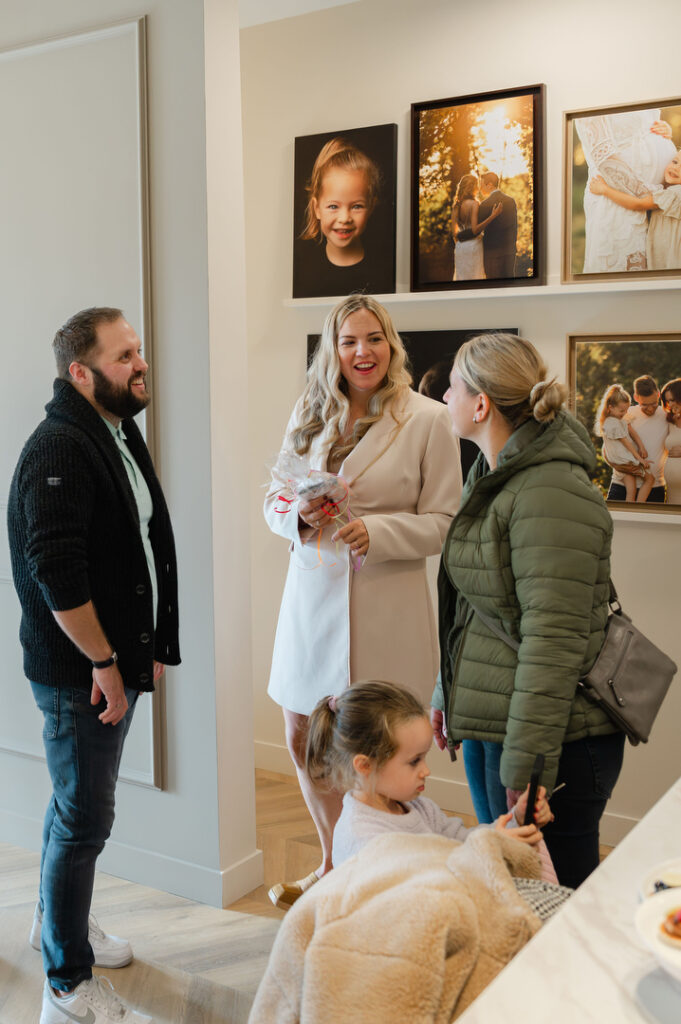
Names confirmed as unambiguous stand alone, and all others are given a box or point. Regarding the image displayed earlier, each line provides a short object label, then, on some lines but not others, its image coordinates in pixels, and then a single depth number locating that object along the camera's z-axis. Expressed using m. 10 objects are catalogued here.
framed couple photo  3.18
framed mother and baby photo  2.95
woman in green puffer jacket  1.61
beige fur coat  1.05
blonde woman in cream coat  2.49
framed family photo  3.01
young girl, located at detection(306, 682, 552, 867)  1.68
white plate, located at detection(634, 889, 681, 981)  0.85
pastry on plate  0.88
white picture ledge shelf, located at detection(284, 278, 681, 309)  2.97
